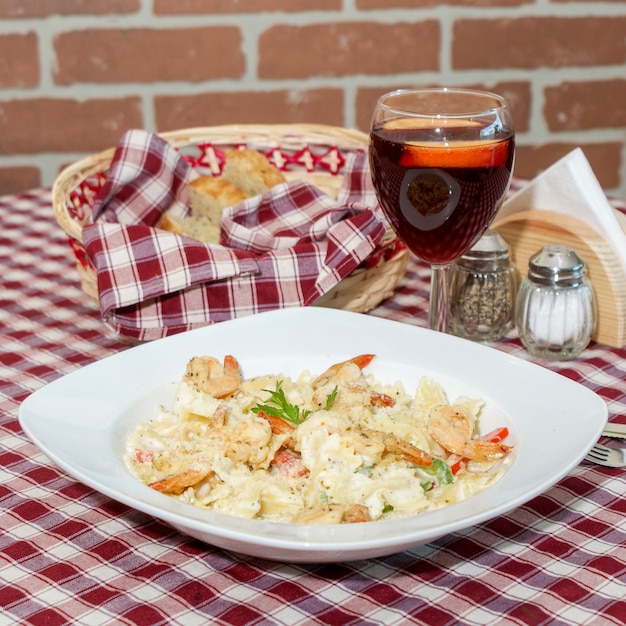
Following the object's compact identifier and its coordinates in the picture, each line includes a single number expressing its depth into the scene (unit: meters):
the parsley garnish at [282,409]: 0.95
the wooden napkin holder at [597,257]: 1.10
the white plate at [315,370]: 0.85
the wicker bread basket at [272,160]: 1.18
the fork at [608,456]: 0.97
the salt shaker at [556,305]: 1.08
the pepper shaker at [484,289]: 1.11
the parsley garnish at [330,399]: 0.96
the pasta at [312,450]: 0.90
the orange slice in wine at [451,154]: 1.01
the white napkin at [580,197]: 1.10
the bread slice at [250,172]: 1.26
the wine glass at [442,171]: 1.01
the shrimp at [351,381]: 0.97
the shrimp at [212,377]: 0.98
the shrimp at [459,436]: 0.93
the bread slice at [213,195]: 1.24
